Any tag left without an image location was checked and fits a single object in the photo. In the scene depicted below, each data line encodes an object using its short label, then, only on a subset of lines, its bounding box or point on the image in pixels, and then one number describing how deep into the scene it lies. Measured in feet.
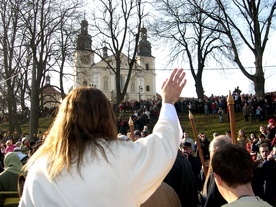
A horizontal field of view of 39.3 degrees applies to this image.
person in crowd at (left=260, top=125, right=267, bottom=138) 46.05
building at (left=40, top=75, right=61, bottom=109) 103.21
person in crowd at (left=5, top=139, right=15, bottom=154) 42.98
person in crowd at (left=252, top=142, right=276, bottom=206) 16.35
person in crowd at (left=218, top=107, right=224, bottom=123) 90.93
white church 289.33
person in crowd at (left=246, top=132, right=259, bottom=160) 40.17
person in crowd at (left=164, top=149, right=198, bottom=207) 15.03
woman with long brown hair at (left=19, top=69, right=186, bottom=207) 6.21
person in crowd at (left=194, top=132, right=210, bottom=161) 45.42
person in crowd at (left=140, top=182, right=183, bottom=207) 9.39
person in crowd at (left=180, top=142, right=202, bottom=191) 27.63
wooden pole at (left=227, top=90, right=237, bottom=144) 12.42
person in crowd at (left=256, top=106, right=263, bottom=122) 82.74
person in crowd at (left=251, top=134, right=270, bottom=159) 39.97
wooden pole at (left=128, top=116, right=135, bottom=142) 16.97
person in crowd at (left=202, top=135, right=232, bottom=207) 11.57
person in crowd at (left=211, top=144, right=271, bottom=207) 8.00
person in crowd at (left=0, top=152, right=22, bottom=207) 15.24
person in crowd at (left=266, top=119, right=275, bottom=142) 44.21
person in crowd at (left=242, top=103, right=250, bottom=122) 85.10
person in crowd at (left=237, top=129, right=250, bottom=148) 43.99
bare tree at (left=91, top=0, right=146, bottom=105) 111.14
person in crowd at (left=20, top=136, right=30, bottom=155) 41.78
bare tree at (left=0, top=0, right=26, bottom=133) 88.02
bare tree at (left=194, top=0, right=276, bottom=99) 92.07
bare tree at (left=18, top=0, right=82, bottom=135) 87.86
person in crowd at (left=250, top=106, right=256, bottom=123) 83.66
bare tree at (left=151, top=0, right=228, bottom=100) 112.92
